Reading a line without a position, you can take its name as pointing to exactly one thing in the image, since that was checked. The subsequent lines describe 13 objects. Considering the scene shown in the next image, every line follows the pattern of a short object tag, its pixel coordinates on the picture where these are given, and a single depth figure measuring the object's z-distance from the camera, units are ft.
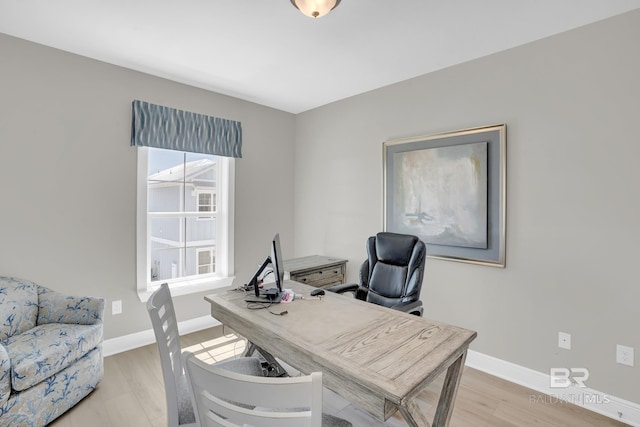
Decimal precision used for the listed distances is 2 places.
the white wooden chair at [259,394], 2.38
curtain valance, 9.64
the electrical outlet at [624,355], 6.59
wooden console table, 10.25
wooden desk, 3.61
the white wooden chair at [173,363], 4.17
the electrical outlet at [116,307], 9.40
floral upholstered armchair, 5.77
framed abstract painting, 8.34
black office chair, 7.49
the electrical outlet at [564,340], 7.33
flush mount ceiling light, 5.69
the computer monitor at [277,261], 6.06
